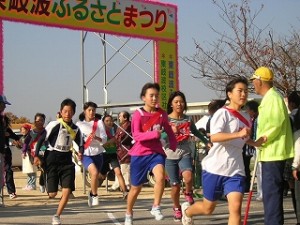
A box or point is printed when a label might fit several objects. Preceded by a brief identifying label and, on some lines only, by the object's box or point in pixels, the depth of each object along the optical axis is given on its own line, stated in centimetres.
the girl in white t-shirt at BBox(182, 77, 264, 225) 624
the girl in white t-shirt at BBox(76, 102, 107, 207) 1070
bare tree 2009
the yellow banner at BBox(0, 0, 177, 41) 1307
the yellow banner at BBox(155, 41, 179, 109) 1555
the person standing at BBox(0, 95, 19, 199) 1056
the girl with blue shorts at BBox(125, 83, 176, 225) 801
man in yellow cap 646
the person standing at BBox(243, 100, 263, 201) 1129
